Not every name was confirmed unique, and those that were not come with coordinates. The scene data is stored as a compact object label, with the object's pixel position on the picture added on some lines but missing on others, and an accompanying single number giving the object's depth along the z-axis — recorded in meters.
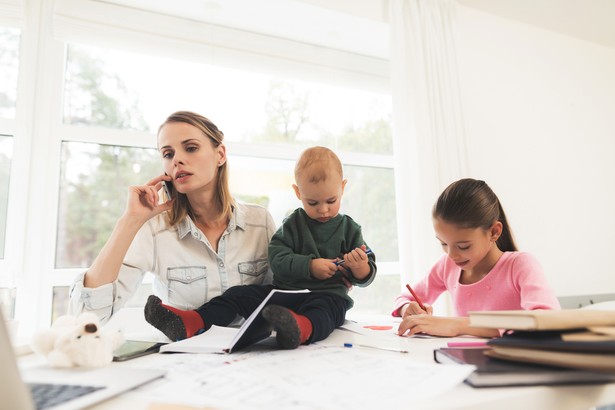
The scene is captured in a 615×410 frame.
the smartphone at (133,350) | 0.78
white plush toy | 0.70
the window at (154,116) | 2.00
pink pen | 0.84
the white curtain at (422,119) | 2.48
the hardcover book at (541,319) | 0.59
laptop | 0.43
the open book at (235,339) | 0.80
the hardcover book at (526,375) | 0.56
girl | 1.18
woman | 1.18
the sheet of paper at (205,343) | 0.82
